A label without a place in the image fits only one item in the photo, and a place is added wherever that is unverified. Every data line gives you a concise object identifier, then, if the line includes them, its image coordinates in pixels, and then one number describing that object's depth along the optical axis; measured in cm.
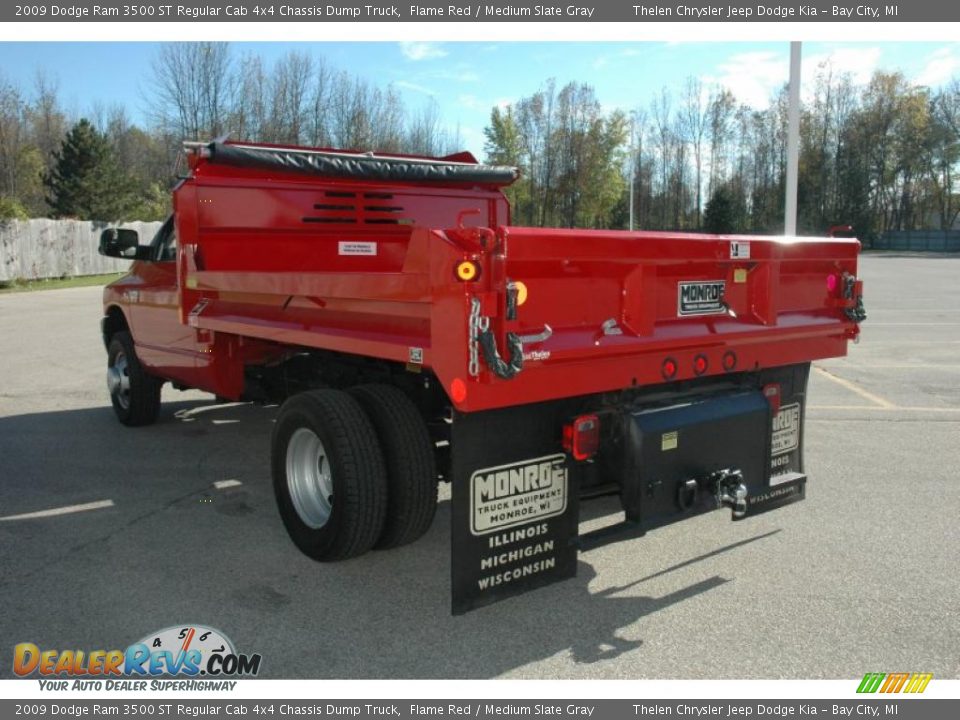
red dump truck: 317
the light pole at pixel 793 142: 1112
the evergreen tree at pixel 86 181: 4300
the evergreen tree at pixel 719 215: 4862
